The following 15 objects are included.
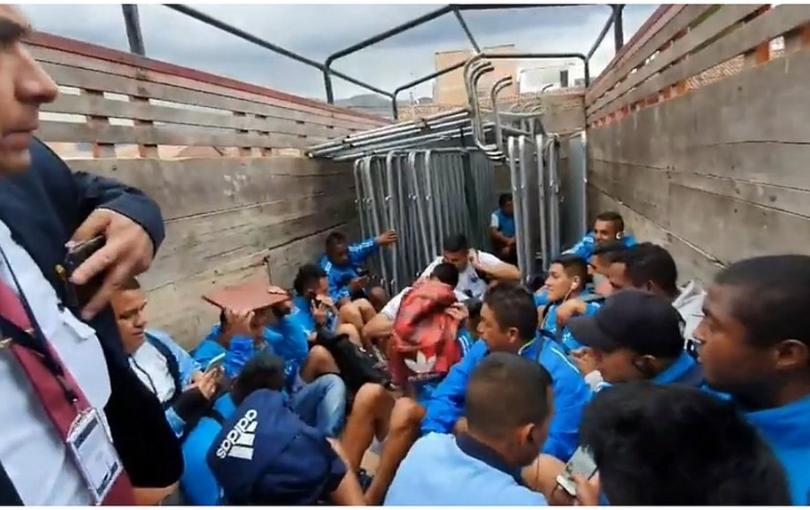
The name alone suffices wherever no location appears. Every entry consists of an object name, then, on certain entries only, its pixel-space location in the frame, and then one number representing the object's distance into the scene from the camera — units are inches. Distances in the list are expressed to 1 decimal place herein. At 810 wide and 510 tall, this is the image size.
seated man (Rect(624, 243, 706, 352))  88.4
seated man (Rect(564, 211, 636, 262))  137.4
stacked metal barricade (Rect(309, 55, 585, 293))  161.3
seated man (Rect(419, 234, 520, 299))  162.4
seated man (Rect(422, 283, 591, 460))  79.0
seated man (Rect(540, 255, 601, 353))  101.0
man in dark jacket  23.6
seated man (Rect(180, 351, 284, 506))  76.9
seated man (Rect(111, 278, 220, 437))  78.7
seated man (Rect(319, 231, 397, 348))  178.4
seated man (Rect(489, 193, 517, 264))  216.7
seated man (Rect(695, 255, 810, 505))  42.1
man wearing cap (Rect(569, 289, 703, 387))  66.4
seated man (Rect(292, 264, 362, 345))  151.3
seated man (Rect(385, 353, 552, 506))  51.0
